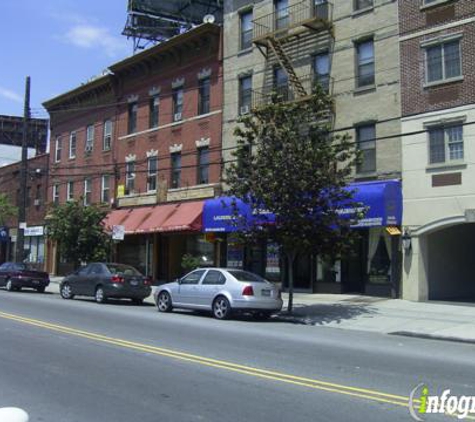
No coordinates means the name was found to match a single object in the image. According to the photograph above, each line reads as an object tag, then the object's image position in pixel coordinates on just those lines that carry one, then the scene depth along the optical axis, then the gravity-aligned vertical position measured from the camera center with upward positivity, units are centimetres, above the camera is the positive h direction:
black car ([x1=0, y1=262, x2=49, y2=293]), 2712 -32
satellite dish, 2888 +1204
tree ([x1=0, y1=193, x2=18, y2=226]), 4028 +407
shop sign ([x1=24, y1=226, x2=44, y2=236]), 4028 +267
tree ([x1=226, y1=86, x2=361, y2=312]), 1719 +259
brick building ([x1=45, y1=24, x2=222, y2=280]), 2869 +661
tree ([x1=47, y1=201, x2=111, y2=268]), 2766 +181
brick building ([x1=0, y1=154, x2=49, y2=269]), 4056 +411
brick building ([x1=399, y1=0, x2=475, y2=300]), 1978 +477
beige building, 2181 +788
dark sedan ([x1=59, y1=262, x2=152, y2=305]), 2105 -38
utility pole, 3238 +484
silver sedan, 1636 -54
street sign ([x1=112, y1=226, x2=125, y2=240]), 2500 +159
